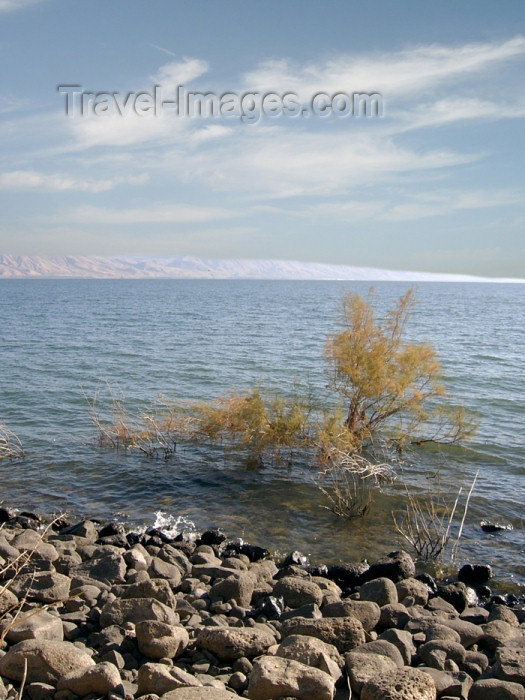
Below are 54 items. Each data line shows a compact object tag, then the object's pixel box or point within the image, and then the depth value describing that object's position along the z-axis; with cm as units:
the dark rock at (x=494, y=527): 1411
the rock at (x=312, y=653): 668
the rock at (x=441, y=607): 962
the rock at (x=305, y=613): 853
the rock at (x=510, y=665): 693
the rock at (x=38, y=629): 686
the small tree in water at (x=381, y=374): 1920
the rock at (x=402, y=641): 752
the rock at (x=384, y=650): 718
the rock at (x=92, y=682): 607
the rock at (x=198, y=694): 566
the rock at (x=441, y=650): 753
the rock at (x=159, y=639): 707
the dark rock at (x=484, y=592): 1086
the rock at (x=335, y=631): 759
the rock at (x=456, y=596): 1008
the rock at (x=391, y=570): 1081
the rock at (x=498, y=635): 828
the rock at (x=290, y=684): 611
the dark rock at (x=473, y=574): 1157
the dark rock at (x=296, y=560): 1176
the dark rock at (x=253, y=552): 1210
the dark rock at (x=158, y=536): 1240
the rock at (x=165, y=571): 1002
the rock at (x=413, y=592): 996
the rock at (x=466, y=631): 832
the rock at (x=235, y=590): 924
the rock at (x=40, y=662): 628
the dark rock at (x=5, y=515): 1371
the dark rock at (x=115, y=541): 1200
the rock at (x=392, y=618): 872
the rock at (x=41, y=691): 611
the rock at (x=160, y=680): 614
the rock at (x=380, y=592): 954
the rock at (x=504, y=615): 918
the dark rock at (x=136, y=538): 1234
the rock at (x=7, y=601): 766
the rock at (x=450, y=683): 667
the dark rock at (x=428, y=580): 1084
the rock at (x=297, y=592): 920
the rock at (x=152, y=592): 862
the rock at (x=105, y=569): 975
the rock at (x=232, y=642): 716
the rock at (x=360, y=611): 845
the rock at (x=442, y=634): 806
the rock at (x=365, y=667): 638
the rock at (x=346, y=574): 1093
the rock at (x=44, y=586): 852
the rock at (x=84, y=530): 1246
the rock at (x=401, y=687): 600
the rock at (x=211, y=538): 1291
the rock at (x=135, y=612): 782
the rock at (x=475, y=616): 943
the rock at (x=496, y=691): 647
